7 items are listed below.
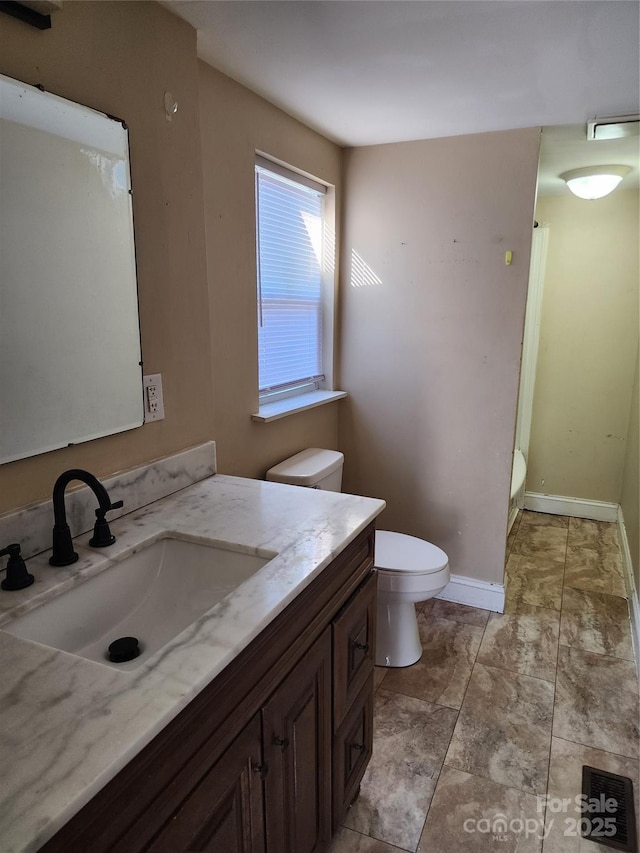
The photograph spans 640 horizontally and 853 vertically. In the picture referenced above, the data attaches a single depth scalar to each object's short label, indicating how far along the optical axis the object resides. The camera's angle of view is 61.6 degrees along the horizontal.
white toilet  2.10
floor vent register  1.52
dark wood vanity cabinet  0.73
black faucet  1.08
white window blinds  2.17
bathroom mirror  1.10
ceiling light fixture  2.79
